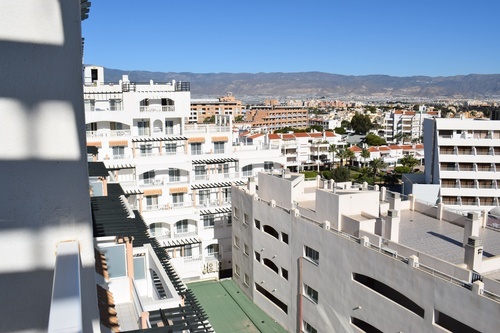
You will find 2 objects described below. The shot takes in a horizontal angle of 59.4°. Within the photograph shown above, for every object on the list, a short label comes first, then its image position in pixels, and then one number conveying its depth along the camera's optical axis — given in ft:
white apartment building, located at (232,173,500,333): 45.21
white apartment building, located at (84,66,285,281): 98.43
